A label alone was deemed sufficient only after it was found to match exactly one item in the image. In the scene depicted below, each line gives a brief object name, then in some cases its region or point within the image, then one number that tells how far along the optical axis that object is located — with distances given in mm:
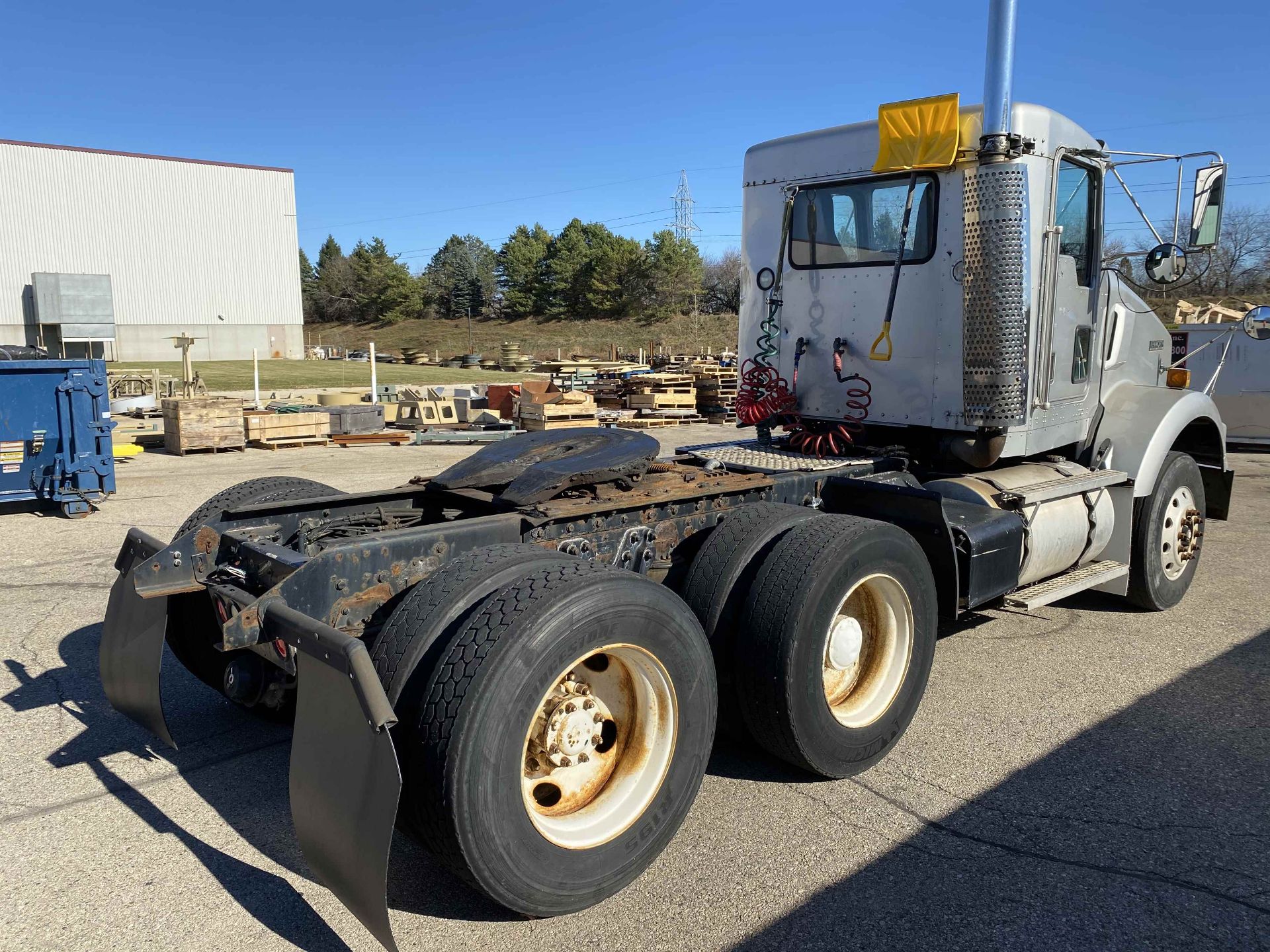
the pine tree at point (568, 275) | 75438
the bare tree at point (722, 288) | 66875
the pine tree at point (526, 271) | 78250
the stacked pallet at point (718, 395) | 21688
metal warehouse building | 43875
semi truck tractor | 2664
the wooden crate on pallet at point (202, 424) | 14203
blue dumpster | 9188
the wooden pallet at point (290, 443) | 15289
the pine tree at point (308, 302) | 95562
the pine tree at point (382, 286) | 85250
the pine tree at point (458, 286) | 84312
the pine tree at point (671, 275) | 68500
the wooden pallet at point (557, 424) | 17084
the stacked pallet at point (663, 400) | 20438
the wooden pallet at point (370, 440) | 16172
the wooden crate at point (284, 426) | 15258
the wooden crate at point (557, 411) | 17062
